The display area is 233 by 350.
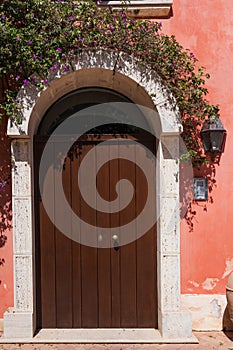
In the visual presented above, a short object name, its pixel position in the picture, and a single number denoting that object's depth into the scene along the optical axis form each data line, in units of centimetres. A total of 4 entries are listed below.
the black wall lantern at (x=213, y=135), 467
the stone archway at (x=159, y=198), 456
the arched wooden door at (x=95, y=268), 495
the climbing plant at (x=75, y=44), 439
